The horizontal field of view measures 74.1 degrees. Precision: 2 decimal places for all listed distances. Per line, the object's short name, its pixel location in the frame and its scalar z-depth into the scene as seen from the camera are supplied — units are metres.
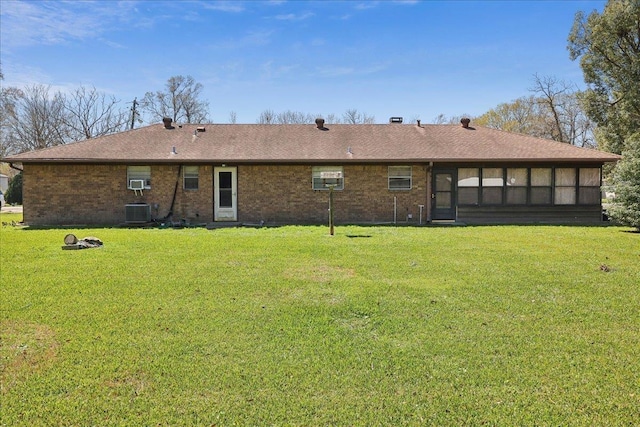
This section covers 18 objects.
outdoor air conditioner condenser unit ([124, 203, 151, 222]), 14.36
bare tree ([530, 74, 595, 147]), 36.09
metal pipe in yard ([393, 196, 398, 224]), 15.40
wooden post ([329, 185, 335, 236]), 11.43
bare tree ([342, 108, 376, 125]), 46.56
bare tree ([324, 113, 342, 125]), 43.28
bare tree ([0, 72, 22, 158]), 37.26
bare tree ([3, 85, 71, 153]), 41.00
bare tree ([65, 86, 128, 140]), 41.53
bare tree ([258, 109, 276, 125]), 48.23
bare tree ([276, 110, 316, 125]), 47.75
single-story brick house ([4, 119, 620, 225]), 15.02
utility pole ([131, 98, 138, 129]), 38.04
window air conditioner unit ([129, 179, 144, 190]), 14.96
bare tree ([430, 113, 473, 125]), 47.06
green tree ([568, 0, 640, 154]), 19.78
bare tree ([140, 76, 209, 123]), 43.31
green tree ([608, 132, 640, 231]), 12.08
